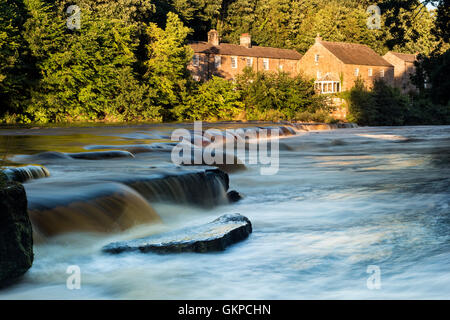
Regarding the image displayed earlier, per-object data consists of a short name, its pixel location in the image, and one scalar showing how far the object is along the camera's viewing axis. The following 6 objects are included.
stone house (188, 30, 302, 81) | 63.72
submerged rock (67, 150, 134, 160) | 13.31
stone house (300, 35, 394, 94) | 60.78
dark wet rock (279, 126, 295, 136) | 31.46
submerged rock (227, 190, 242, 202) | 10.69
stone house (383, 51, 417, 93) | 71.88
